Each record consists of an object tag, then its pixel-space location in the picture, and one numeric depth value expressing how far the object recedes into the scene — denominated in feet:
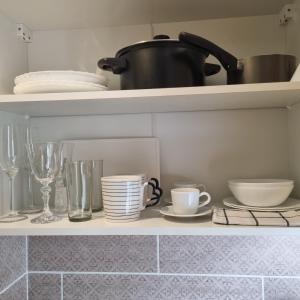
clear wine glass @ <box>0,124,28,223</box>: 2.43
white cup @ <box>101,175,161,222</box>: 2.21
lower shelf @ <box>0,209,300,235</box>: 1.99
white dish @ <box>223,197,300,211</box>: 2.25
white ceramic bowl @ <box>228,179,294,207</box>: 2.21
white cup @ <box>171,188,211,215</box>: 2.22
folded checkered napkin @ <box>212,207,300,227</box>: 2.00
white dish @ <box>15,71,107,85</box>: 2.26
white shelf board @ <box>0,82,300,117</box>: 2.11
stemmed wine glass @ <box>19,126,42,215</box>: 2.72
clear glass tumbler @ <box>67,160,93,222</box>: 2.41
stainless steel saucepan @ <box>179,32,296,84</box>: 2.27
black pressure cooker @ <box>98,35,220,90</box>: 2.23
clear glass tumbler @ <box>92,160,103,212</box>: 2.64
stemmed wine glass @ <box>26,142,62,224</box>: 2.44
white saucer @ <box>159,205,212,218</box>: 2.21
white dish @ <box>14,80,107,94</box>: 2.26
